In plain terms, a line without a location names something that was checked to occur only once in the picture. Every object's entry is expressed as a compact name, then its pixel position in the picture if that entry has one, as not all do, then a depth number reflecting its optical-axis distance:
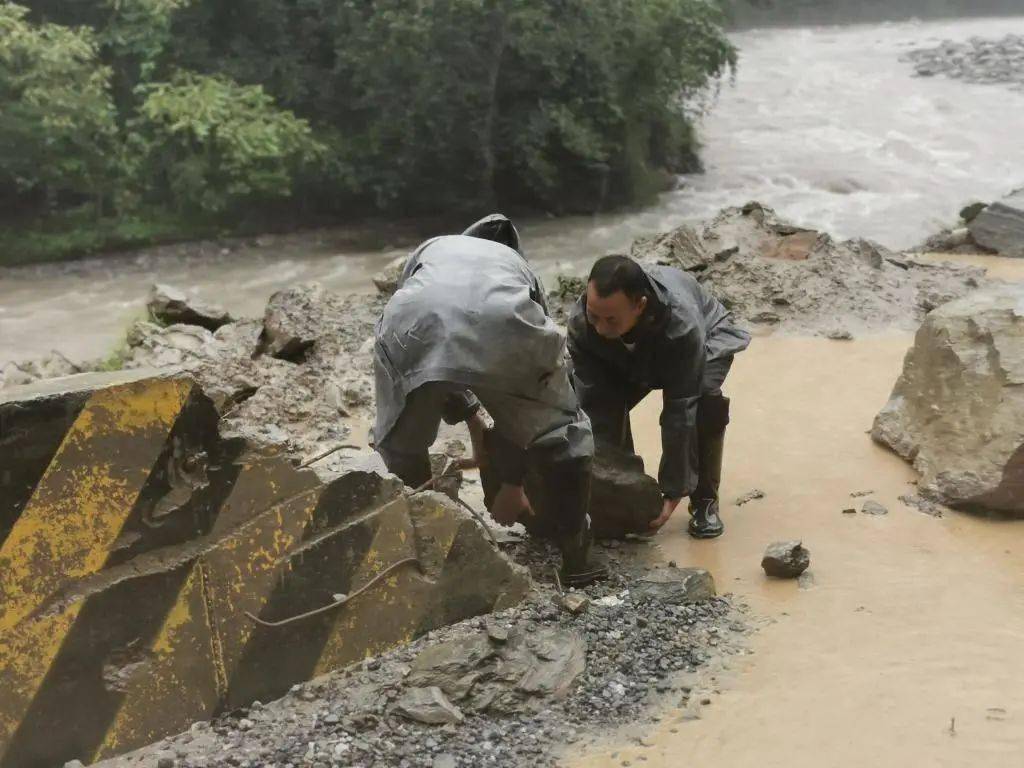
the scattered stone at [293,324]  7.12
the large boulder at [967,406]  4.61
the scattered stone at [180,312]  7.93
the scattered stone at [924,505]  4.68
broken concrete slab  2.40
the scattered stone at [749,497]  4.94
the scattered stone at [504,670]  2.94
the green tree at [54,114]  11.67
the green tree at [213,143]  12.41
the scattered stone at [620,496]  4.24
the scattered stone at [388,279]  8.29
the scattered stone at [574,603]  3.43
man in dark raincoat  3.81
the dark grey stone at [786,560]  3.95
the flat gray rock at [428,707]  2.82
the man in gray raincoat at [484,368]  3.17
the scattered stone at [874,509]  4.69
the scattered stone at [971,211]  11.45
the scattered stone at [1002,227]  10.88
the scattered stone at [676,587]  3.69
